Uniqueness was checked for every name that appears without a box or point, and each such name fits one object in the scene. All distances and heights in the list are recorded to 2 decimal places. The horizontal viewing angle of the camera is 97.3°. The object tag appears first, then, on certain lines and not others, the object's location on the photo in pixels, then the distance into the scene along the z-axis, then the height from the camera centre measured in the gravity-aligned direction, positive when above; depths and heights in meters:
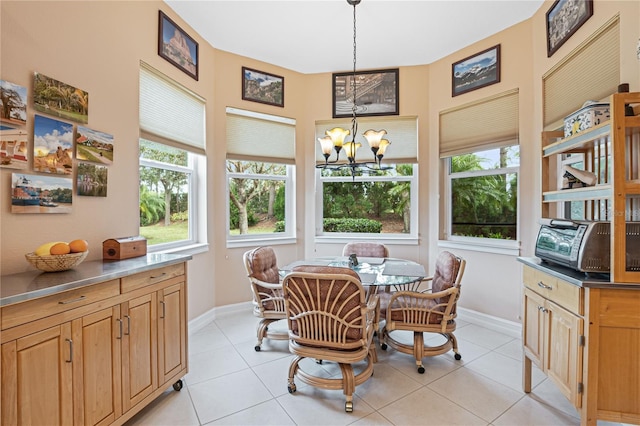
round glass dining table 2.31 -0.54
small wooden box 1.99 -0.27
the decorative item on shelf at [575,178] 1.81 +0.22
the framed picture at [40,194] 1.63 +0.11
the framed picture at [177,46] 2.74 +1.72
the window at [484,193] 3.26 +0.22
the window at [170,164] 2.68 +0.51
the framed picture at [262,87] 3.73 +1.69
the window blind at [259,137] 3.67 +1.02
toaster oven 1.49 -0.20
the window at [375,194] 3.95 +0.26
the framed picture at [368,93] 3.94 +1.68
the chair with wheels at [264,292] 2.61 -0.77
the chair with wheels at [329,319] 1.80 -0.72
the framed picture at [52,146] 1.72 +0.42
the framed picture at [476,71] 3.28 +1.71
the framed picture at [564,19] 2.30 +1.69
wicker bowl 1.53 -0.28
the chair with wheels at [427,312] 2.34 -0.85
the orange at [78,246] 1.67 -0.21
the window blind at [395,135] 3.92 +1.07
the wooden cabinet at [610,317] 1.48 -0.58
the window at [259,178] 3.72 +0.46
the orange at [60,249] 1.57 -0.21
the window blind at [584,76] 2.07 +1.14
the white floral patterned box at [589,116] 1.71 +0.60
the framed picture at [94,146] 1.98 +0.48
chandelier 2.53 +0.62
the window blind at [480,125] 3.17 +1.05
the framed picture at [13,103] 1.55 +0.61
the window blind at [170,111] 2.60 +1.04
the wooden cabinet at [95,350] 1.21 -0.74
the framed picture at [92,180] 1.98 +0.23
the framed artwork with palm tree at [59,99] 1.72 +0.73
